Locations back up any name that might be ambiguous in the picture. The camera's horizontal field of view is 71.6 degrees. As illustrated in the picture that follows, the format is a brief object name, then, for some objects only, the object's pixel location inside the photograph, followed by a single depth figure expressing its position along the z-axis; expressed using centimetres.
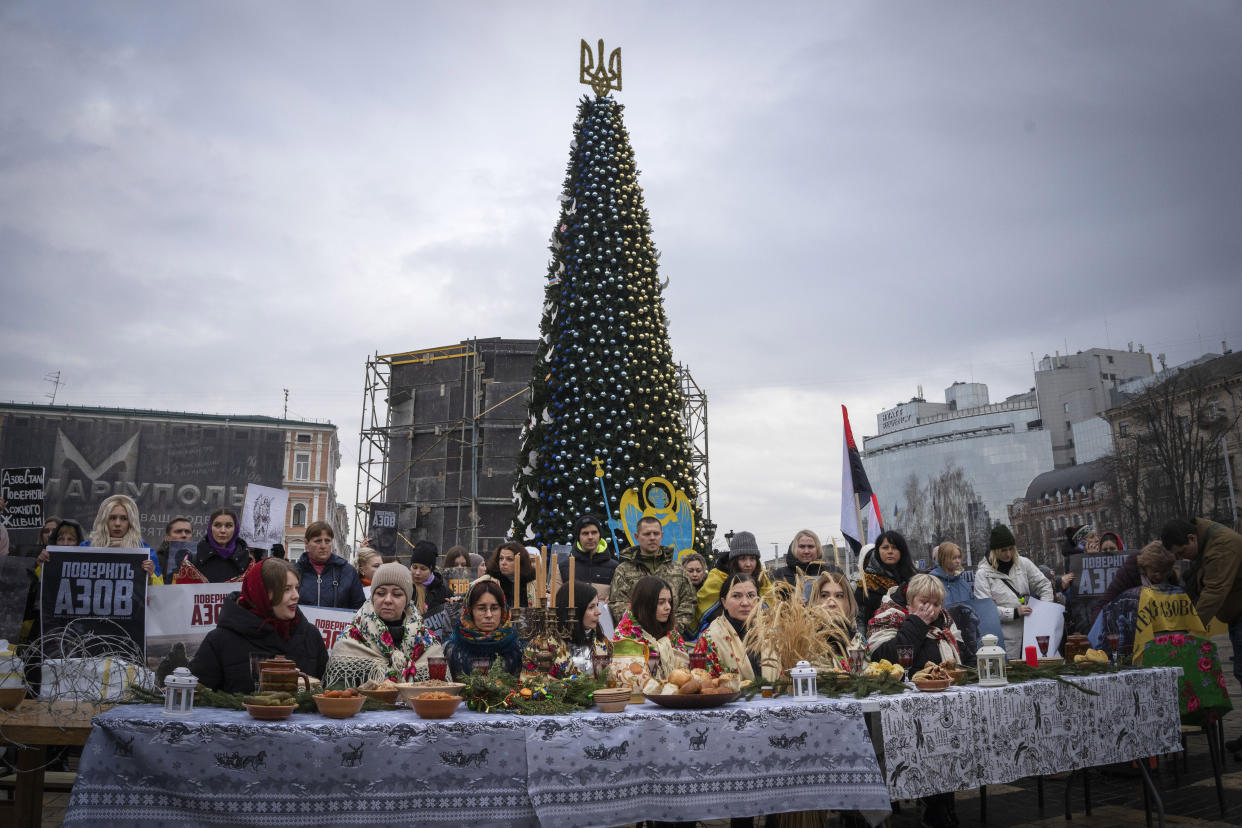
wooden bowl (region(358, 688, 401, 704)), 382
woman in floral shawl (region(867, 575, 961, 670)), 530
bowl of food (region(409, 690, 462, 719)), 339
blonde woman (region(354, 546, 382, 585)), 910
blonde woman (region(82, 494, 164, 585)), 662
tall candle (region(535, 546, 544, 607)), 465
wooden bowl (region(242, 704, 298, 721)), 329
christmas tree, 1339
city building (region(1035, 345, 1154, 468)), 7356
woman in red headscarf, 438
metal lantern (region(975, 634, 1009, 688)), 455
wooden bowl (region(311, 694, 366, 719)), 339
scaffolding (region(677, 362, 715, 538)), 2561
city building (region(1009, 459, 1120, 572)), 6475
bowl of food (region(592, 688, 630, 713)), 361
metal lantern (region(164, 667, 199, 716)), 338
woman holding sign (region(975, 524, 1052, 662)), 735
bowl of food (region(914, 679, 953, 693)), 432
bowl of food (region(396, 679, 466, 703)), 364
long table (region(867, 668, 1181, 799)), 397
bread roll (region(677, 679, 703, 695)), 377
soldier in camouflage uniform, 685
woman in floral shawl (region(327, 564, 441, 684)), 468
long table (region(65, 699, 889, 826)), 318
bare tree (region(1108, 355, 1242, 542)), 3003
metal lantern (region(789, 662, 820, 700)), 412
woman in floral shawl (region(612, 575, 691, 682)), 499
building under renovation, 2800
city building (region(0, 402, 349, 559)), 4916
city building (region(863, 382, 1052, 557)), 8700
